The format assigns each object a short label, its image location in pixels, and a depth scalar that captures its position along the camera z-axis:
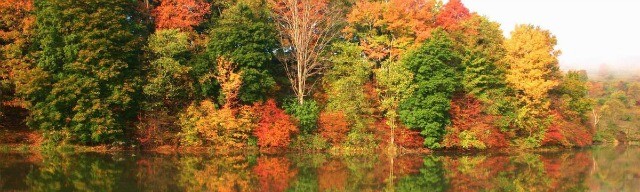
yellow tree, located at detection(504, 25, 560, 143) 44.84
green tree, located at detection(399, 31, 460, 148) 39.06
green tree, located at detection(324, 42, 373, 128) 39.22
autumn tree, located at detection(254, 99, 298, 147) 36.94
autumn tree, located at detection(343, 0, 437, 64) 43.28
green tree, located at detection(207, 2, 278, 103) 37.16
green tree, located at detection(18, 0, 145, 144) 32.75
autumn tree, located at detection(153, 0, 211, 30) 39.78
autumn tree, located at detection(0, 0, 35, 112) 33.75
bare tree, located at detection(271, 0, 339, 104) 42.09
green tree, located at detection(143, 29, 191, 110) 35.34
